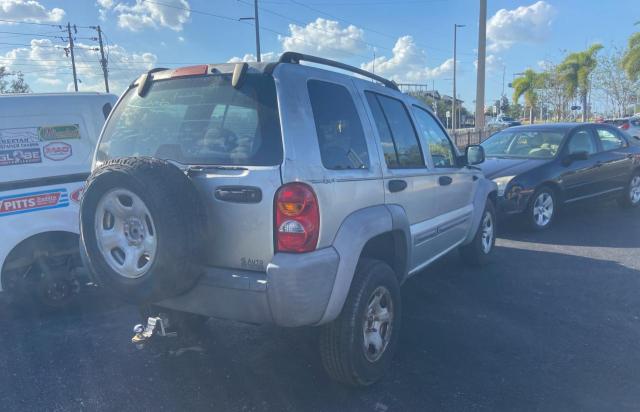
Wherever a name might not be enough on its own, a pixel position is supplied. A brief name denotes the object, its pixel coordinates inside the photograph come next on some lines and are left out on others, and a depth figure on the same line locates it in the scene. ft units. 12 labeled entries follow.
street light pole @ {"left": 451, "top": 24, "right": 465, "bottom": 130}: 143.02
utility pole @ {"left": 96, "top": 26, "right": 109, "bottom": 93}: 121.19
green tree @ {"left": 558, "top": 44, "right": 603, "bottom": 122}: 114.01
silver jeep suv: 8.63
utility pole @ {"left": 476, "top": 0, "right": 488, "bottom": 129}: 87.76
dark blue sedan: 23.95
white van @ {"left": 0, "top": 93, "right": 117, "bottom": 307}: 13.88
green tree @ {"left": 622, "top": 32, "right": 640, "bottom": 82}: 100.78
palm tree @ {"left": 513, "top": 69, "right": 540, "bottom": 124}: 143.54
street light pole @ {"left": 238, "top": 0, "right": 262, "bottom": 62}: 84.17
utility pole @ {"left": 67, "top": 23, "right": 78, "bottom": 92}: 127.91
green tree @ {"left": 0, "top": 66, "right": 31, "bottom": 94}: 138.92
